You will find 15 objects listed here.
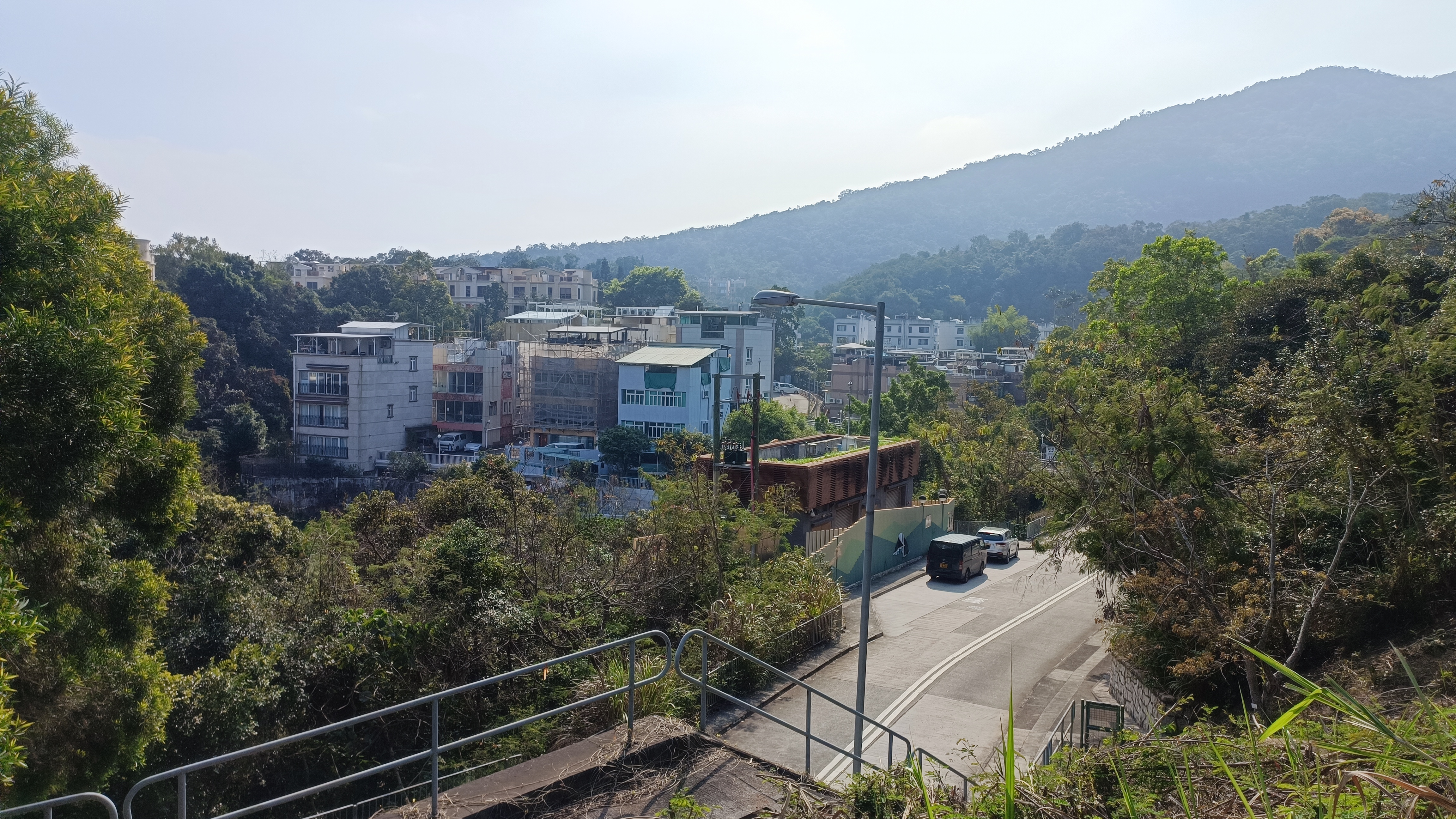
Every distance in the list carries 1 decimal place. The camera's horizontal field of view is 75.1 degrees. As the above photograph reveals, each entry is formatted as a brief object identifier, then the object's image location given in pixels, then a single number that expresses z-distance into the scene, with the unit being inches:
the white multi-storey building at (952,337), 5890.8
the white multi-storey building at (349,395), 2524.6
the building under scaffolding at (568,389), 2728.8
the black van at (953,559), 1115.9
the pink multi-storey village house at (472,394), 2768.2
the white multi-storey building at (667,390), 2498.8
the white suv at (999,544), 1286.9
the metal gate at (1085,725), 484.1
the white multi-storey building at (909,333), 5831.7
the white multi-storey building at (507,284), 4997.5
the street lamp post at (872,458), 506.0
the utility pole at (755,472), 954.7
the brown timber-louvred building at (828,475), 1083.9
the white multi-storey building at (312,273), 4483.3
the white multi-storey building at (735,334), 3048.7
